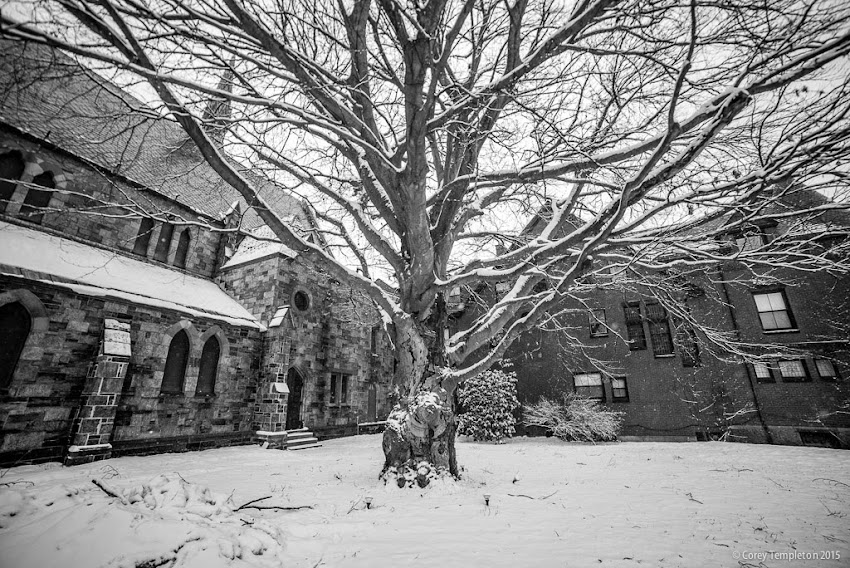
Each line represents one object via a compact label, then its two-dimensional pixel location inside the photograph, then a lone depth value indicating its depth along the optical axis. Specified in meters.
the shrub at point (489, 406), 15.12
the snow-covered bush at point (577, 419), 14.25
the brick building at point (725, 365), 13.37
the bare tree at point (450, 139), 4.01
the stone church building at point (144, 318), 8.78
